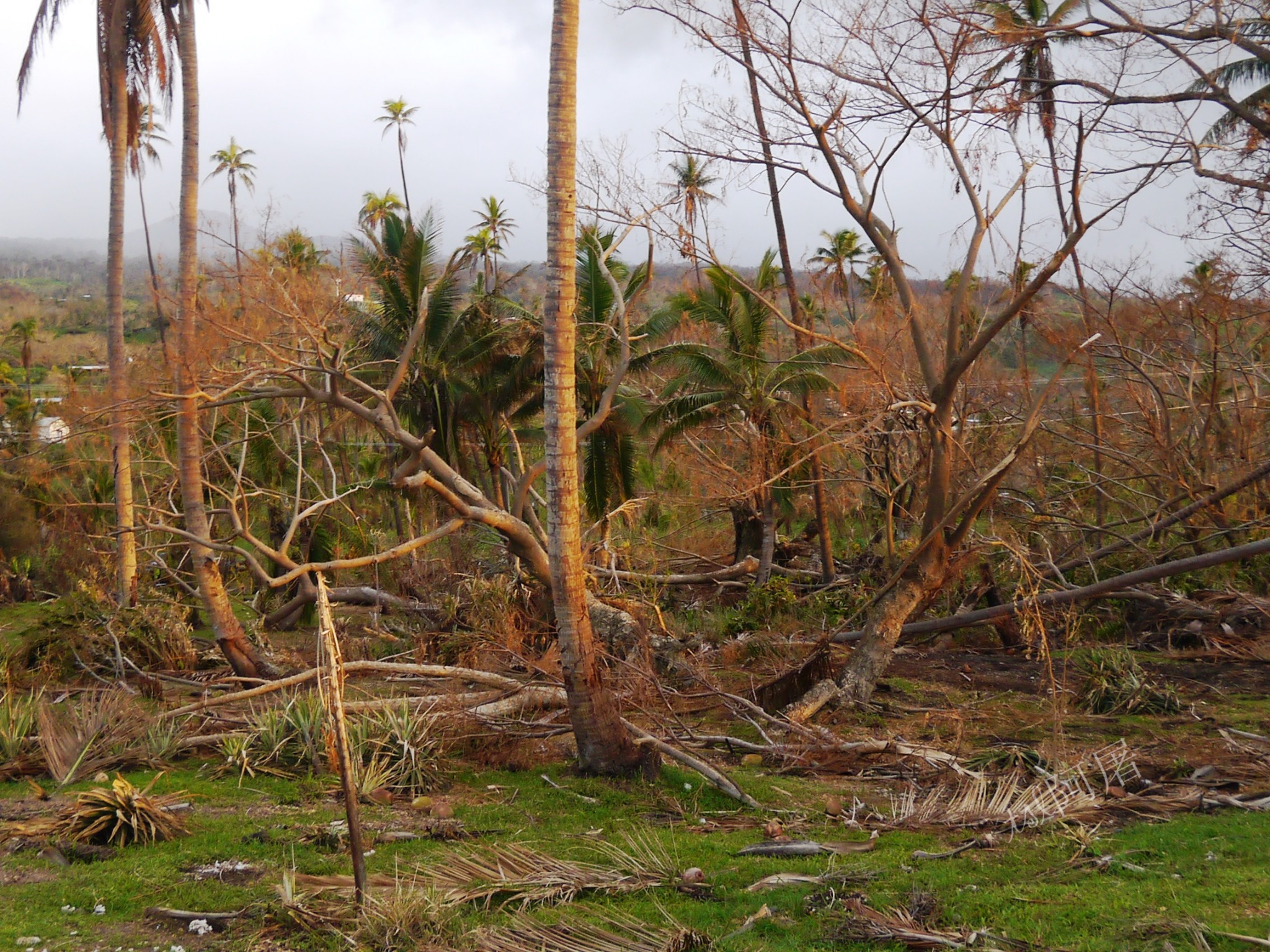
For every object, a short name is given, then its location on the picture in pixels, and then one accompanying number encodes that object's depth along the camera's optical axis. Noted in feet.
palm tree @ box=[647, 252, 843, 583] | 62.49
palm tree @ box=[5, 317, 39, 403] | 114.93
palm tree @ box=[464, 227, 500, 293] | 107.76
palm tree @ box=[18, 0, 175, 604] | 56.34
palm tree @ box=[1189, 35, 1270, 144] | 31.09
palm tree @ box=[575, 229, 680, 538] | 62.34
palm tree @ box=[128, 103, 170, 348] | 64.69
